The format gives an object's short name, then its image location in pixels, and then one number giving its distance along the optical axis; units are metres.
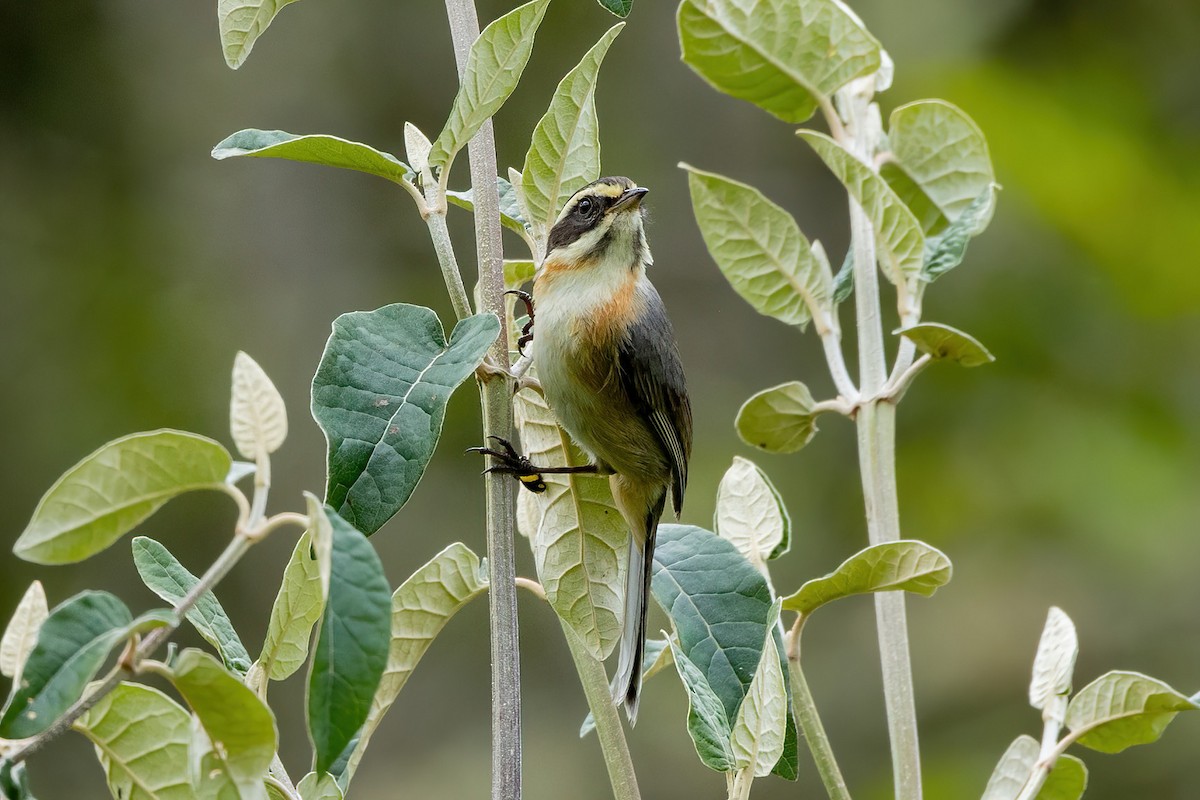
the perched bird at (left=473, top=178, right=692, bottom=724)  5.58
